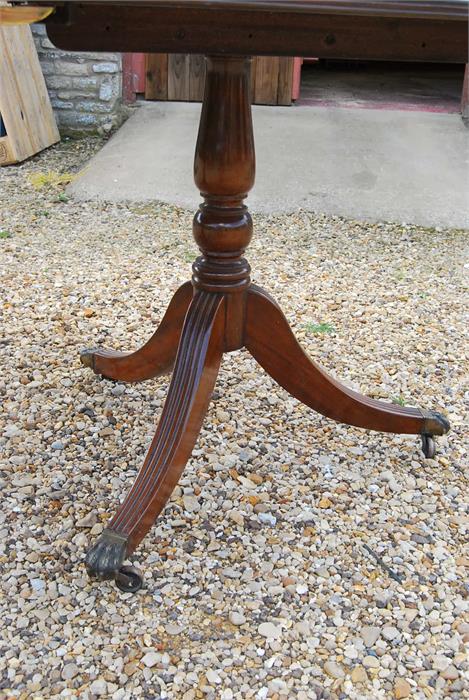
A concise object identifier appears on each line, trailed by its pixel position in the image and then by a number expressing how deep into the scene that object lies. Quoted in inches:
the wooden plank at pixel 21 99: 147.6
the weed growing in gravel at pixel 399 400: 76.0
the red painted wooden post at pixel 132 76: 178.1
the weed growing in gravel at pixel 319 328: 91.6
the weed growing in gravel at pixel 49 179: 144.0
